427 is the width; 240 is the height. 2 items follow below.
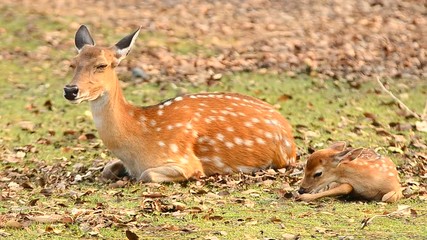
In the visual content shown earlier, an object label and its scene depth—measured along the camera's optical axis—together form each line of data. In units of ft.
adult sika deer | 63.31
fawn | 55.72
